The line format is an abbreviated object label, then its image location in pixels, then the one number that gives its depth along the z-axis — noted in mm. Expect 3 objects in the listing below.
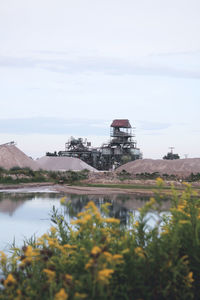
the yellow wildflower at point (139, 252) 6023
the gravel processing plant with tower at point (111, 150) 105938
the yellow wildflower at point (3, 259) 6634
